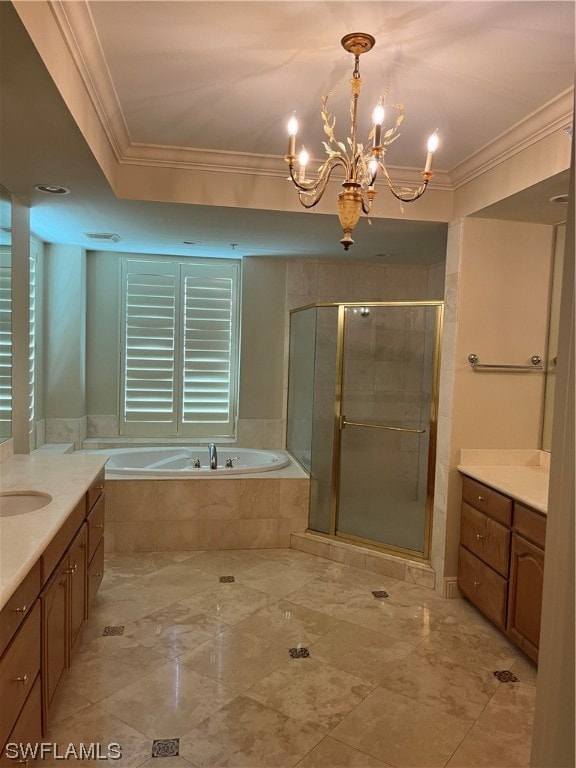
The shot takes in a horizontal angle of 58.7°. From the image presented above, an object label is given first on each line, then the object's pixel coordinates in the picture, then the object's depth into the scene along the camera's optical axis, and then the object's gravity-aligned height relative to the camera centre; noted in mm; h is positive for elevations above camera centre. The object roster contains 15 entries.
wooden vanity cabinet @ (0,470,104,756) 1346 -887
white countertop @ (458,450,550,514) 2471 -563
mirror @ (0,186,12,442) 2791 +200
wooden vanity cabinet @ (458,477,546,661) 2328 -954
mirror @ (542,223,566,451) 2957 +258
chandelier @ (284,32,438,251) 1720 +735
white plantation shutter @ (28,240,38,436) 3873 +197
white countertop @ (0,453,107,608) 1400 -563
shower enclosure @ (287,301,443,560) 3604 -413
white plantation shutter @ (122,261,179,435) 4668 +130
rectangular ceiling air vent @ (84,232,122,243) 3788 +919
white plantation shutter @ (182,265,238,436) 4781 +169
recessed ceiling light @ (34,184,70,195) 2584 +857
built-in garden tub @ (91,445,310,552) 3596 -1063
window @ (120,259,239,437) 4688 +111
